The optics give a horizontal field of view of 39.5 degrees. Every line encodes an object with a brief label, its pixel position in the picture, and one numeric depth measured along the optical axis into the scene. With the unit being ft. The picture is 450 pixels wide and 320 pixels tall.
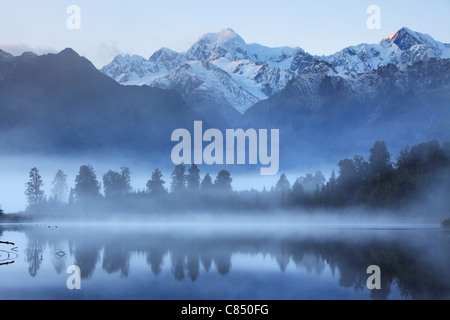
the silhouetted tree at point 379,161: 598.34
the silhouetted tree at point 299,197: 651.25
